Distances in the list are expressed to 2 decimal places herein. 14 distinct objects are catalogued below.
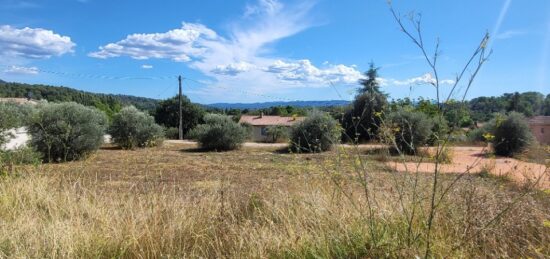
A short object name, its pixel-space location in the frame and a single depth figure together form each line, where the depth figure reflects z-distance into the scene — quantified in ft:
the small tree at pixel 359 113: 67.83
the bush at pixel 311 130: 54.90
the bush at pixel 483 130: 54.42
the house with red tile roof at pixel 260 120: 164.76
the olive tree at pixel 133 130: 58.95
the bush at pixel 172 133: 113.18
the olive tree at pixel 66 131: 41.86
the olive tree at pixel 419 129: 50.08
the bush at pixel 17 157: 22.50
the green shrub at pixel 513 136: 52.90
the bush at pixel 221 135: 59.16
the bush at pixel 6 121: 29.25
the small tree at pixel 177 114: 160.15
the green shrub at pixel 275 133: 85.55
